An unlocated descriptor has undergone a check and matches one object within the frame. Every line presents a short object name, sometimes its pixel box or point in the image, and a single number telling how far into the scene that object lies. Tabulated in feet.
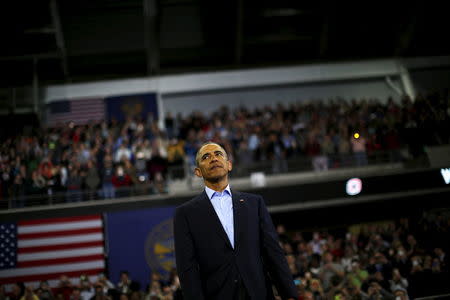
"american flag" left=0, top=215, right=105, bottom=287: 40.96
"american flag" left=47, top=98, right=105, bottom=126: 60.34
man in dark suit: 9.77
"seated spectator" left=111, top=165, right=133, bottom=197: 43.86
